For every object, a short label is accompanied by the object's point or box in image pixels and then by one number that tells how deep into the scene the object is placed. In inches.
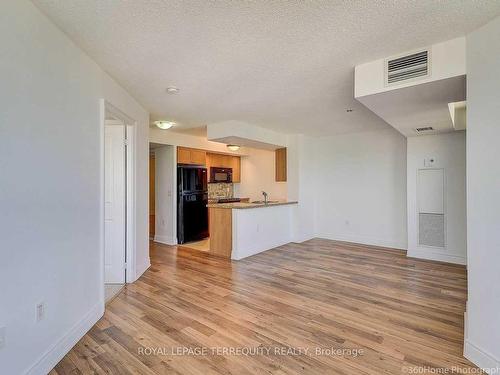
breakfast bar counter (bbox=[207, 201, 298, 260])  182.7
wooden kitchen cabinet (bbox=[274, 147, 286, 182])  237.8
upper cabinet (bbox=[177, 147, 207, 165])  222.5
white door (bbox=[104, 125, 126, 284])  134.4
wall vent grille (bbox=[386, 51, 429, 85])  84.4
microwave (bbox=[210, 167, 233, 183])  268.5
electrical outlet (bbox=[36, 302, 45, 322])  67.8
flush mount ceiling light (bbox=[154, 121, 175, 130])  172.1
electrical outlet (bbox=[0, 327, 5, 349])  56.9
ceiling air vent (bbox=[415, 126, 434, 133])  150.4
